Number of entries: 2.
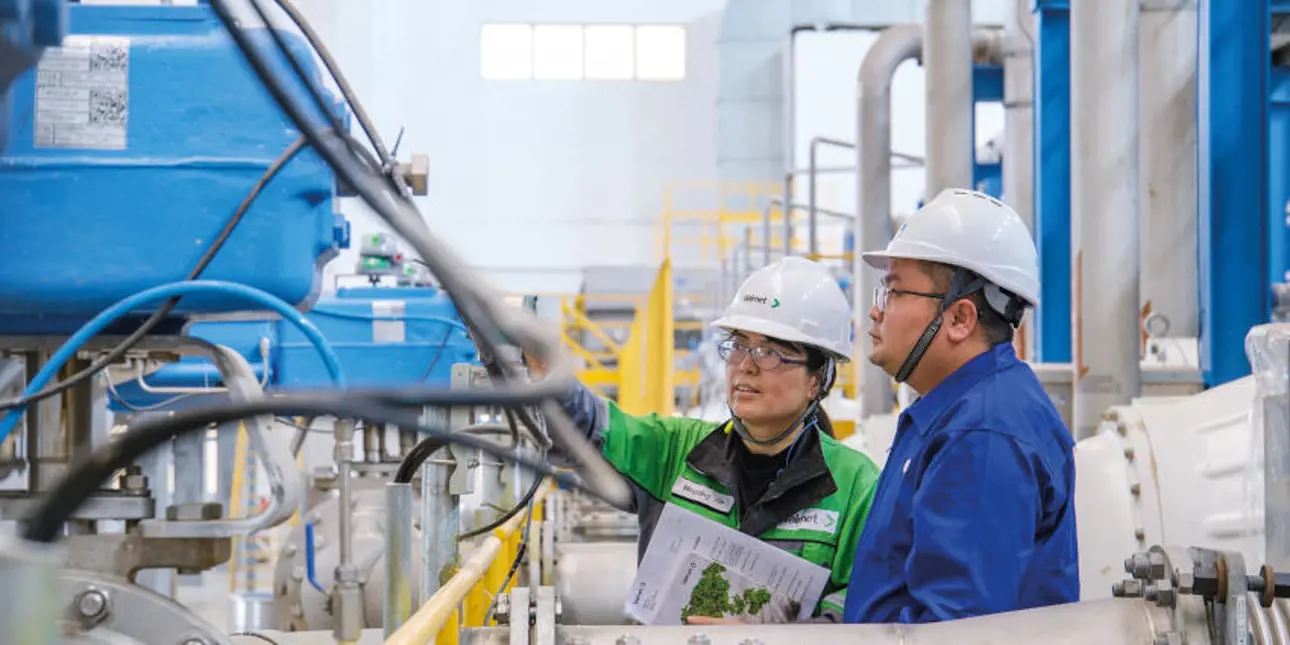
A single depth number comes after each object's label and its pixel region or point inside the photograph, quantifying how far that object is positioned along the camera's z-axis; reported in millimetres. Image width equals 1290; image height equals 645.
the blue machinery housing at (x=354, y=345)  4539
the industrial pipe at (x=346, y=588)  2899
